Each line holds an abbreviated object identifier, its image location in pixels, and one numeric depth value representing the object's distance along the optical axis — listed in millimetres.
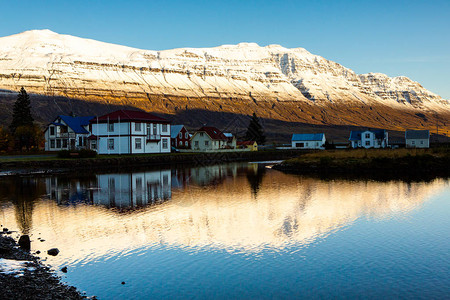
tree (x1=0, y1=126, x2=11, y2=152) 75562
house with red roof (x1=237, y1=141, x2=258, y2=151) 109994
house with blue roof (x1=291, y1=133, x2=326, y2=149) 115438
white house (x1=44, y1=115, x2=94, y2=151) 82312
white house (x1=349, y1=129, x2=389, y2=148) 111500
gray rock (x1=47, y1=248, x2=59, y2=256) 17397
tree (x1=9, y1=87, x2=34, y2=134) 88375
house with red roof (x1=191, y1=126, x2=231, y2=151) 100062
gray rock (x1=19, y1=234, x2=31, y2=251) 17953
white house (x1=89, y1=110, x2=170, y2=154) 75125
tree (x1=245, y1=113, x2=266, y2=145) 120188
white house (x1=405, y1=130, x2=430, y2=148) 106250
